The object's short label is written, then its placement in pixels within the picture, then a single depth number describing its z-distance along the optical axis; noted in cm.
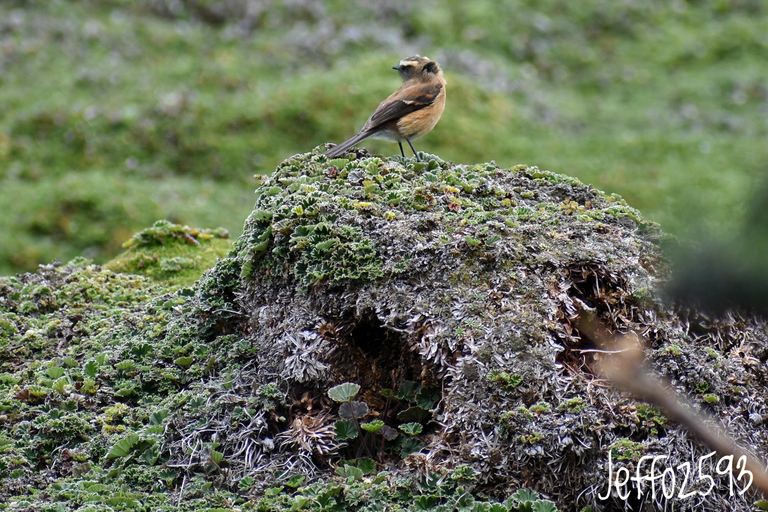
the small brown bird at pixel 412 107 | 1491
